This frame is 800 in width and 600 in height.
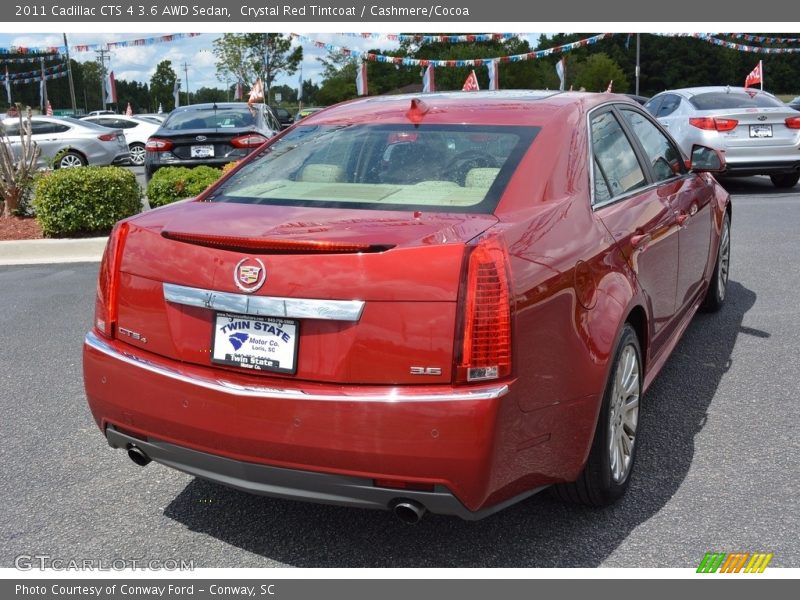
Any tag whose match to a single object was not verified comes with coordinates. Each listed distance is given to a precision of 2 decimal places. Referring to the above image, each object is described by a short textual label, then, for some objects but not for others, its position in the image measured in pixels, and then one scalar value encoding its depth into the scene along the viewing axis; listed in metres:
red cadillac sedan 2.67
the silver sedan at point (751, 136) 12.88
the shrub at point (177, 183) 10.48
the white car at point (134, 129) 26.08
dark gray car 11.91
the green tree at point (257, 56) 61.94
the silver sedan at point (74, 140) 20.28
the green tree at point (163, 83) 114.81
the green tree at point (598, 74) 78.75
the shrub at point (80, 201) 10.29
